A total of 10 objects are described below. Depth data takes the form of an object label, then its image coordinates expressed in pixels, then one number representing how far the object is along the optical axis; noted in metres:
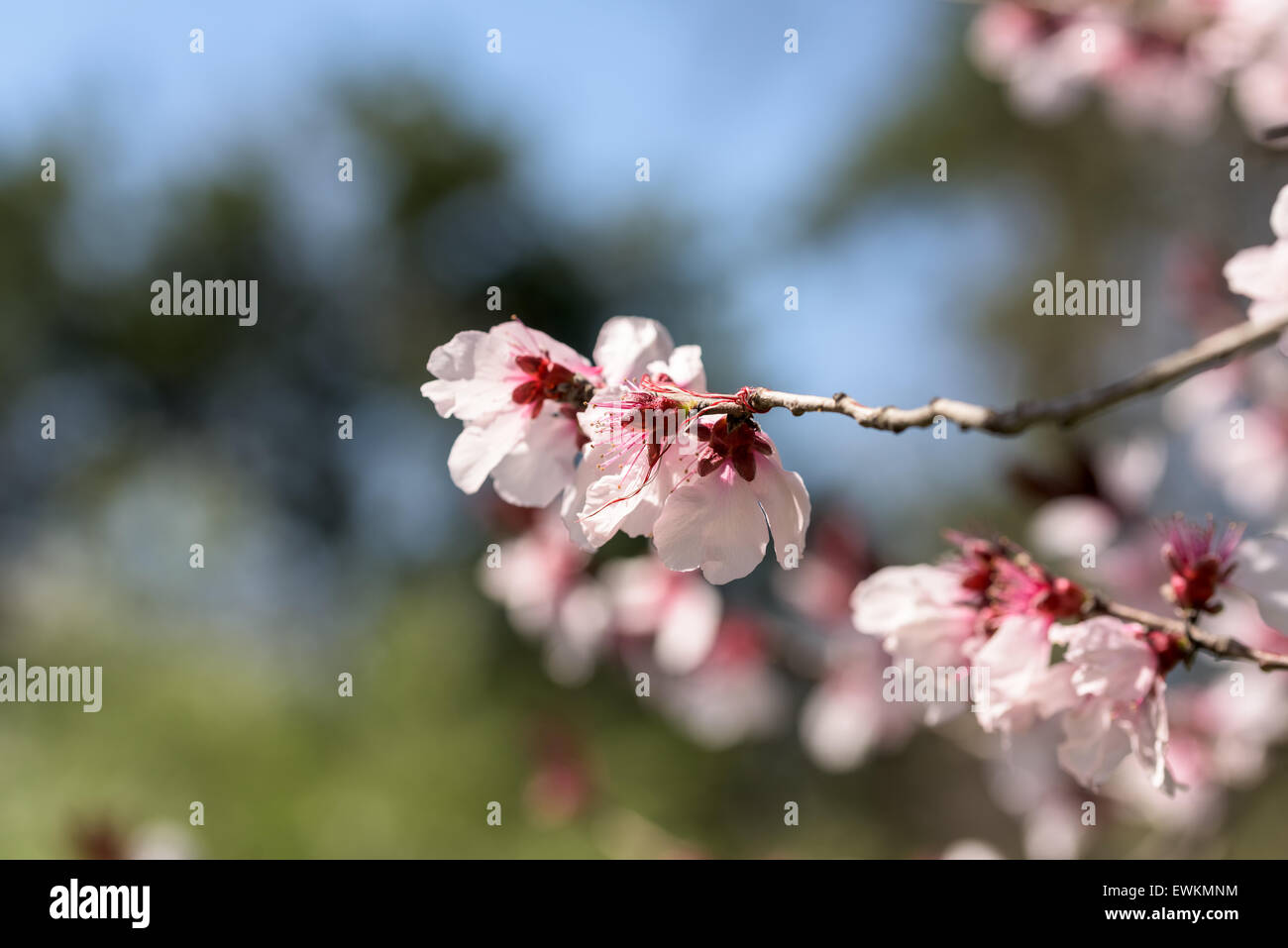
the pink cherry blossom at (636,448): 0.33
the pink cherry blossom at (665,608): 0.49
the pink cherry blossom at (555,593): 0.51
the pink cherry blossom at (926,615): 0.35
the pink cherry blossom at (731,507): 0.33
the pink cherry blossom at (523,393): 0.34
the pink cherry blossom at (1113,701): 0.34
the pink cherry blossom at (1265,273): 0.34
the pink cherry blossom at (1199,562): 0.34
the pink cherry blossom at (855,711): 0.53
